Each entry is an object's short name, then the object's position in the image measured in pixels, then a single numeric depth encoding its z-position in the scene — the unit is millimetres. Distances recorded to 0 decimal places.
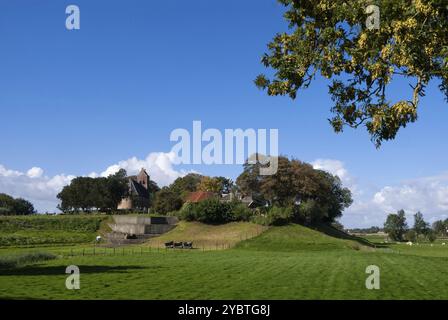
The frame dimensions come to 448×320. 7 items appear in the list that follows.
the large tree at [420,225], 178625
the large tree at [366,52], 15547
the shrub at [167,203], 102750
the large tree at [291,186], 88312
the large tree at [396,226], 169750
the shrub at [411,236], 156875
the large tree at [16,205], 146625
